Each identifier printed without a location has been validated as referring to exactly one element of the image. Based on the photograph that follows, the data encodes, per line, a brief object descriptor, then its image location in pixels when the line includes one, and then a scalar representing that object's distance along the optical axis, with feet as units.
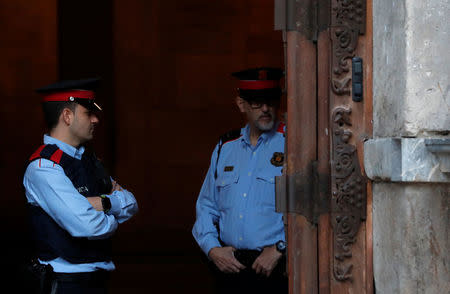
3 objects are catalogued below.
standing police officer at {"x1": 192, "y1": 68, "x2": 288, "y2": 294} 23.66
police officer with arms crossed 21.15
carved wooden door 16.76
